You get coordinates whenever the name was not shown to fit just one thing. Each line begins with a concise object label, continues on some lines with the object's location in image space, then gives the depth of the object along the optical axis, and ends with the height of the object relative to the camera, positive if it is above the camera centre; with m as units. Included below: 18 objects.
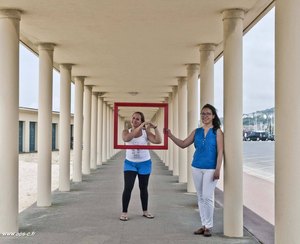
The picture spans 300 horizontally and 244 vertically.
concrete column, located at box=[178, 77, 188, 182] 13.74 +0.34
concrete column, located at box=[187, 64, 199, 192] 11.29 +0.77
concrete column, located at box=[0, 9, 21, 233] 6.55 +0.02
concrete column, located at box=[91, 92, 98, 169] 18.98 -0.22
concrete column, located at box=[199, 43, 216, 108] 9.67 +1.30
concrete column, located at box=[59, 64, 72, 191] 11.58 +0.08
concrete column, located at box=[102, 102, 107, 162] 23.66 -0.14
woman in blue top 6.11 -0.40
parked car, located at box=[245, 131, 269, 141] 90.86 -0.93
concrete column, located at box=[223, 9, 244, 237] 6.53 +0.13
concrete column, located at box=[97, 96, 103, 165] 21.52 +0.00
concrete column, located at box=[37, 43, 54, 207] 9.22 +0.14
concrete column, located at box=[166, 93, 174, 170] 18.96 -0.58
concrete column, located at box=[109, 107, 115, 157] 29.85 +0.10
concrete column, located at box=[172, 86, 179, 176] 16.15 +0.28
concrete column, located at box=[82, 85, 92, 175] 16.66 -0.16
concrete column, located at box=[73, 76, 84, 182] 14.01 +0.09
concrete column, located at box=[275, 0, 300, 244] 4.15 +0.11
